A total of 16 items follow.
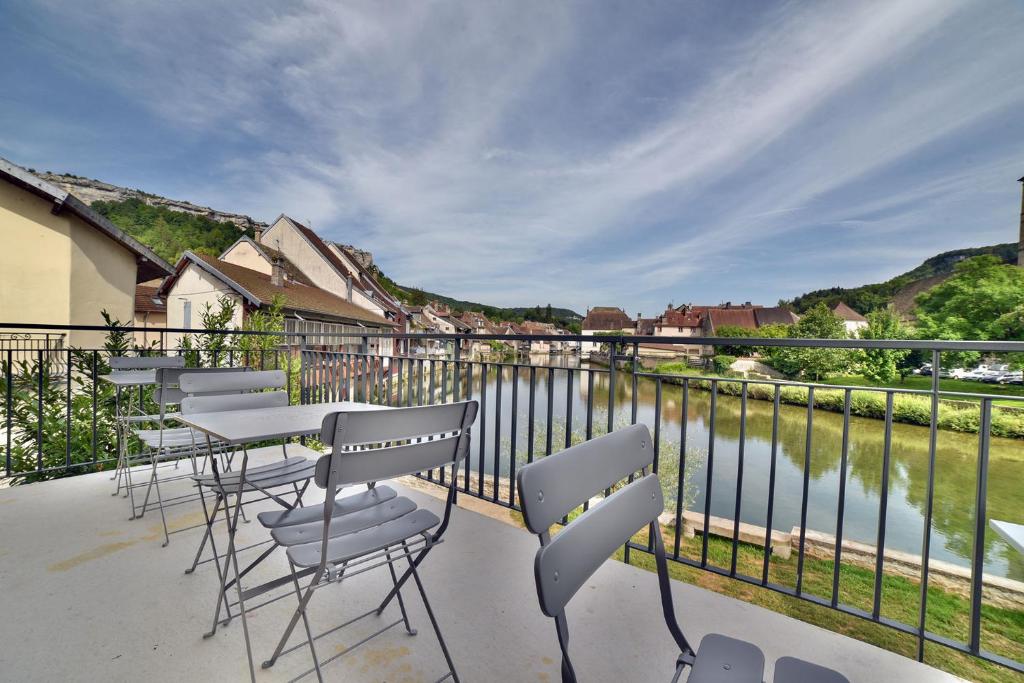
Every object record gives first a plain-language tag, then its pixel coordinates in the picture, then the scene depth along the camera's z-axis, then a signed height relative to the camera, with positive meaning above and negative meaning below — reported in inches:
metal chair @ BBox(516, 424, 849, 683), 28.1 -14.6
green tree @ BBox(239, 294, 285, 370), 256.8 +0.0
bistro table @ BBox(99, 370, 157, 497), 120.3 -24.7
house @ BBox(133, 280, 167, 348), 874.1 +27.8
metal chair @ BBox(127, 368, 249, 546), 105.2 -28.6
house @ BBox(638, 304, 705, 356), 2630.4 +76.0
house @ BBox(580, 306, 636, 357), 3260.3 +100.9
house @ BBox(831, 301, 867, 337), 2001.1 +103.0
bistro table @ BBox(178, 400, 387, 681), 62.0 -16.0
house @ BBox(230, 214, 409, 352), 1077.1 +162.0
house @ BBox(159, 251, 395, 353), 671.8 +50.4
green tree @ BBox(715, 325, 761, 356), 2181.1 +28.4
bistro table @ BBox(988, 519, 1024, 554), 41.6 -19.1
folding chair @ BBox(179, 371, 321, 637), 71.0 -16.6
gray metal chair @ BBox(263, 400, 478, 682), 50.3 -18.4
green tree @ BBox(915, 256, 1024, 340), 1273.4 +121.4
